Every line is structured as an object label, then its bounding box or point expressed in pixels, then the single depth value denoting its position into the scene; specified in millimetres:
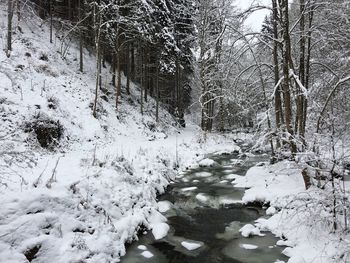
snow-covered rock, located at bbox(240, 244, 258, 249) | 6748
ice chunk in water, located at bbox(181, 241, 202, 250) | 6871
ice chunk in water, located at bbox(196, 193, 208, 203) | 10281
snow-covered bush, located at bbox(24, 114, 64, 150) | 12055
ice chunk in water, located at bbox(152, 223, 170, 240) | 7336
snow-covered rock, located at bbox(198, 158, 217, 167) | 15537
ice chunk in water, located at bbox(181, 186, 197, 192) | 11236
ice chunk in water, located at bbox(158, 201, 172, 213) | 9066
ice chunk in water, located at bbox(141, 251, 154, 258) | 6394
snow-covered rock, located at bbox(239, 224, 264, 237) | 7382
